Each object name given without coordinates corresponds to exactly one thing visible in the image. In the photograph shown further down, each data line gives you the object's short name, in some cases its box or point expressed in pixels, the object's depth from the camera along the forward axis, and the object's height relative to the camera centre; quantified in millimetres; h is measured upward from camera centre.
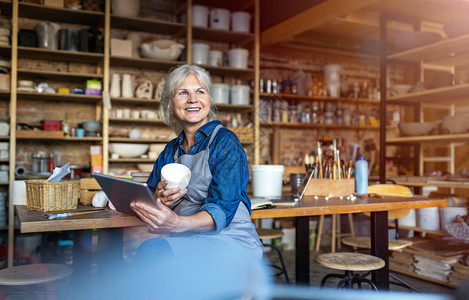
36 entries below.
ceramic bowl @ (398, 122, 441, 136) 4109 +317
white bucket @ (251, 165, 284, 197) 2465 -128
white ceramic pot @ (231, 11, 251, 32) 5062 +1656
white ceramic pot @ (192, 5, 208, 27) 4840 +1638
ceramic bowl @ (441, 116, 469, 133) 3734 +328
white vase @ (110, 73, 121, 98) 4516 +763
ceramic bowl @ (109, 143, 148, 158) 4484 +82
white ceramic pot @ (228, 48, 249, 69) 5055 +1210
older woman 1533 -119
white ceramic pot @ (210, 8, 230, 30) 4965 +1655
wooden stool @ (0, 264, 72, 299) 1810 -539
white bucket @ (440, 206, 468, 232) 3615 -451
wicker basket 1785 -170
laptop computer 2070 -224
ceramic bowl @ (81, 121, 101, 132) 4395 +317
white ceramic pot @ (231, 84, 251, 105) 5062 +770
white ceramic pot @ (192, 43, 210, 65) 4836 +1200
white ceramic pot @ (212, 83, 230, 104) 4949 +769
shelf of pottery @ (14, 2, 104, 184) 4207 +783
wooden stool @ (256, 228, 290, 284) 3078 -562
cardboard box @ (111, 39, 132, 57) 4496 +1172
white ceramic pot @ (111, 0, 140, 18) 4512 +1611
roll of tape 4133 -153
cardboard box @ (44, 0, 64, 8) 4230 +1541
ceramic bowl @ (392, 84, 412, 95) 4418 +748
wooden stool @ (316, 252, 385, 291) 2180 -551
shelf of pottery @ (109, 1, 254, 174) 4578 +1067
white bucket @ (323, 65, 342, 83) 5945 +1215
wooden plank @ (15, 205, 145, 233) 1543 -251
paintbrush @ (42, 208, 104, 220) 1648 -238
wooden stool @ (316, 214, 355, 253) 4575 -813
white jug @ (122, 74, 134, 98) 4570 +776
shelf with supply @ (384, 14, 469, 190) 3842 +649
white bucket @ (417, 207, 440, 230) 3803 -527
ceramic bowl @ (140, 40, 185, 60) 4656 +1193
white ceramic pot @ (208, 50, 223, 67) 5012 +1186
